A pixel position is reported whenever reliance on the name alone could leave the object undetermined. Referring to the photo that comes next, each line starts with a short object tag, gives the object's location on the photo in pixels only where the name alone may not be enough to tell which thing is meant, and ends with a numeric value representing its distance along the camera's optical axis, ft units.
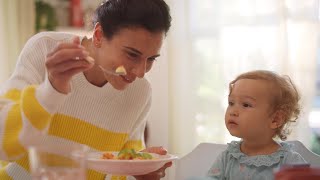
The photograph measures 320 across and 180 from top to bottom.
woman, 3.61
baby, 4.75
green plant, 10.82
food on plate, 3.84
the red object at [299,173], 2.34
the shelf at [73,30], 10.84
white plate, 3.46
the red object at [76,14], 11.14
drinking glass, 2.45
